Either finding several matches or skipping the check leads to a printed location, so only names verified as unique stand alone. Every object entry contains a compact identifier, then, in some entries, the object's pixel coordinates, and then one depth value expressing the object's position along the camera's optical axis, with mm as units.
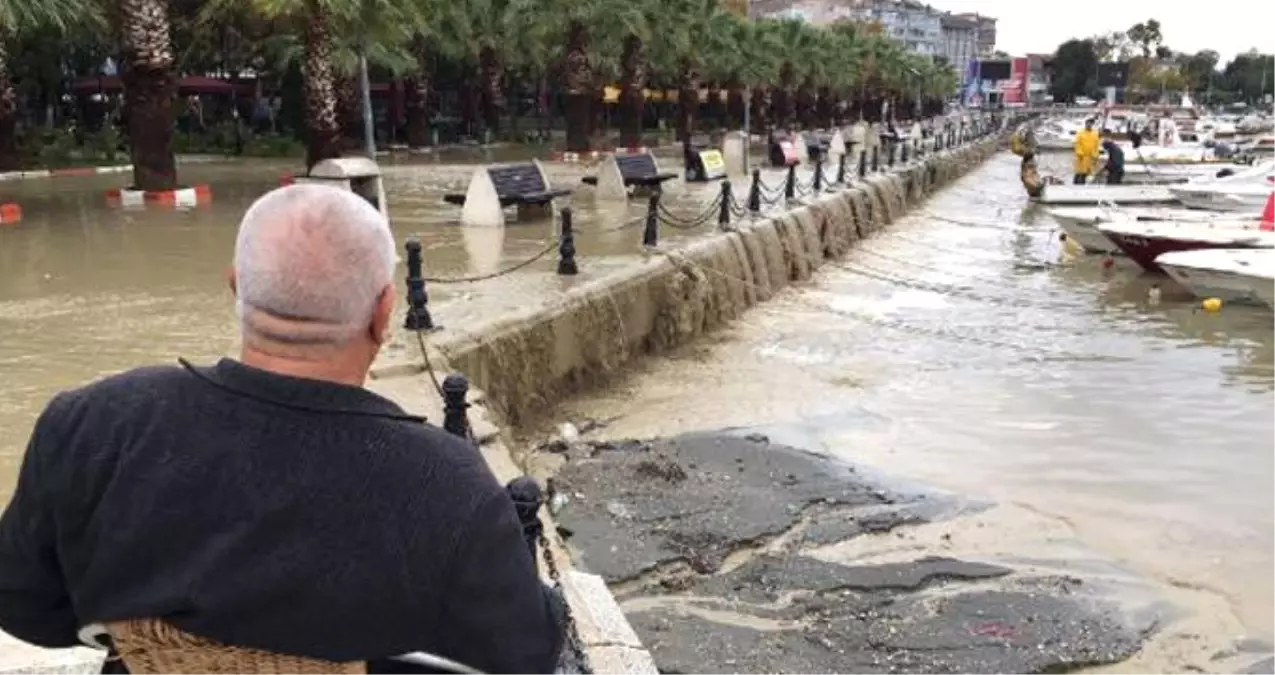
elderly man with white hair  1853
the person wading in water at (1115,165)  32781
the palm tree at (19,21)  17922
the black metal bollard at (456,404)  4816
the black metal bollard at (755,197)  18500
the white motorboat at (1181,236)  18969
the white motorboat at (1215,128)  71688
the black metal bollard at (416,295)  8531
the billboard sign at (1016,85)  146875
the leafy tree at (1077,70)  170250
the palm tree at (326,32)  19391
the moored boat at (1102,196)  27547
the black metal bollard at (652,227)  14023
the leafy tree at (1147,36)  175000
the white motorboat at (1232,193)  26656
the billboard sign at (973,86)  130125
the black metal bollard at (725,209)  16719
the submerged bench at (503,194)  16516
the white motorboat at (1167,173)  34344
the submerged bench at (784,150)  33875
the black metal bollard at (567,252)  11923
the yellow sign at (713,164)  26781
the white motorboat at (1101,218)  21688
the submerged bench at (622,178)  20938
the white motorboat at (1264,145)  55031
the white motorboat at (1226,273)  16252
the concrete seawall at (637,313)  9445
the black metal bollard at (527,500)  3263
